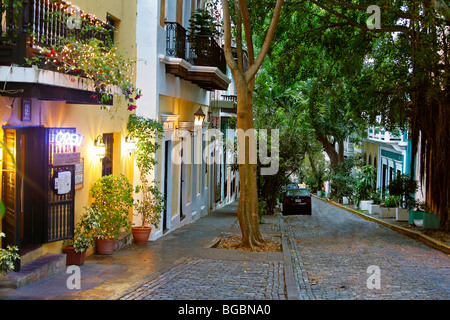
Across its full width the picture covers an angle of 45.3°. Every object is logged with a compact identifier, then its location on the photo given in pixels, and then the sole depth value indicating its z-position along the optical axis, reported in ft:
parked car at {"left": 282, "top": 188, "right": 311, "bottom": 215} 83.51
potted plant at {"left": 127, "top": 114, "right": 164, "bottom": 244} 42.32
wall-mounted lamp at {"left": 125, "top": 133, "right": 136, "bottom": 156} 42.04
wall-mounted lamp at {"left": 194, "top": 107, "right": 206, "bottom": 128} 55.72
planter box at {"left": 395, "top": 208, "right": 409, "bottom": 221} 66.44
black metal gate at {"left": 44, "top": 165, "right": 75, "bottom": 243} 29.37
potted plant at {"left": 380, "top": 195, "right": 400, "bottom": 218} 71.87
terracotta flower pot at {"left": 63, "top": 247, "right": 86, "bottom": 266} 31.53
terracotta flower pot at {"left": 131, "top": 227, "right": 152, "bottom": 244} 42.24
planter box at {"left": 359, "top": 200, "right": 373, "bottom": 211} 87.68
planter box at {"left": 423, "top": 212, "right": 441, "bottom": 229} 54.60
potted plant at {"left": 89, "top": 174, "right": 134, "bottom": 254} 34.96
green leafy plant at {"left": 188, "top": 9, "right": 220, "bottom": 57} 53.16
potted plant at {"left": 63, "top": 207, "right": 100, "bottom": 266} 31.58
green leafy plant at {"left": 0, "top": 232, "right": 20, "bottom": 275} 23.41
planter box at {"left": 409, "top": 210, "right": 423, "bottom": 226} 61.36
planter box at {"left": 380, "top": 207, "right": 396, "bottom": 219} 72.23
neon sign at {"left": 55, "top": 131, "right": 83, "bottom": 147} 30.19
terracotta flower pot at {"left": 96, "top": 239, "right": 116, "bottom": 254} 36.01
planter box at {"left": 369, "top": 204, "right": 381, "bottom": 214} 80.84
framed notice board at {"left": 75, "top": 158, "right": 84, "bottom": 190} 33.12
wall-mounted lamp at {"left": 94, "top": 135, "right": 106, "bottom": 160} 35.83
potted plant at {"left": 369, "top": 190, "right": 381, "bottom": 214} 81.00
